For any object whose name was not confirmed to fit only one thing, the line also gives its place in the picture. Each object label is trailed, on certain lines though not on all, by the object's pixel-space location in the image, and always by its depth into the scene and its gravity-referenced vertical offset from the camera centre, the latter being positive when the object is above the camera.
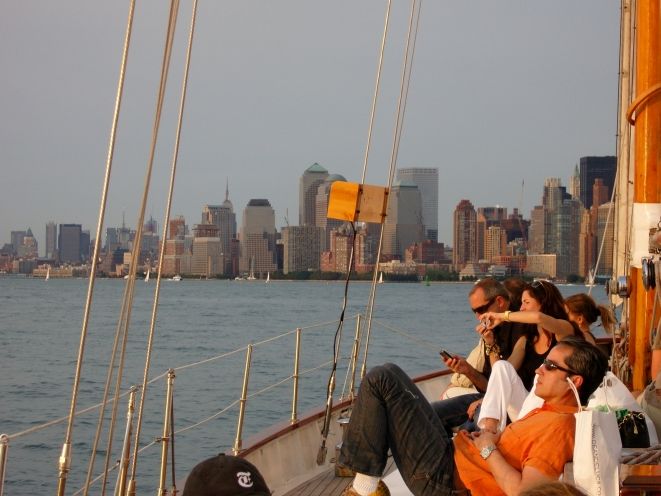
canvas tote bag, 5.72 -0.32
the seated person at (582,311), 10.29 +0.10
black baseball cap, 3.53 -0.32
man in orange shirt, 6.34 -0.39
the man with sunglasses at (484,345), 9.45 -0.11
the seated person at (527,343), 8.16 -0.08
